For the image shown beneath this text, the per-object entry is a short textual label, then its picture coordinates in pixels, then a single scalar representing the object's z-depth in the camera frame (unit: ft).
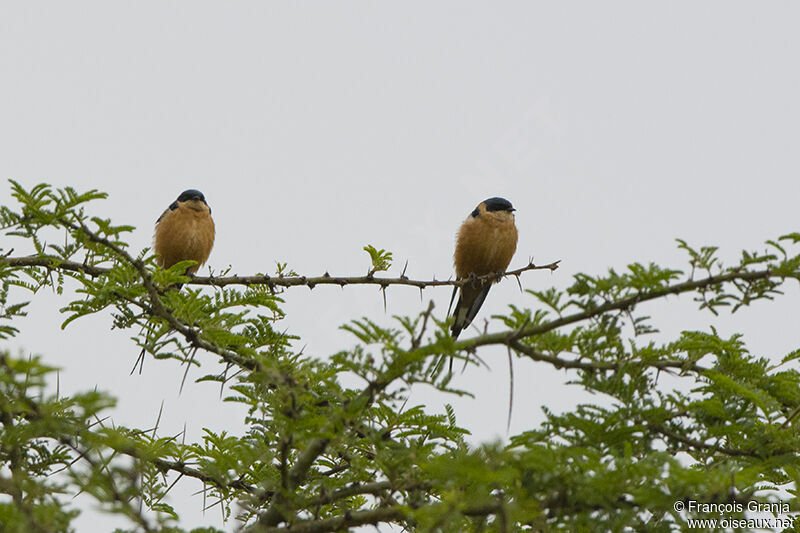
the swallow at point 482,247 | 59.31
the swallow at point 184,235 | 56.54
